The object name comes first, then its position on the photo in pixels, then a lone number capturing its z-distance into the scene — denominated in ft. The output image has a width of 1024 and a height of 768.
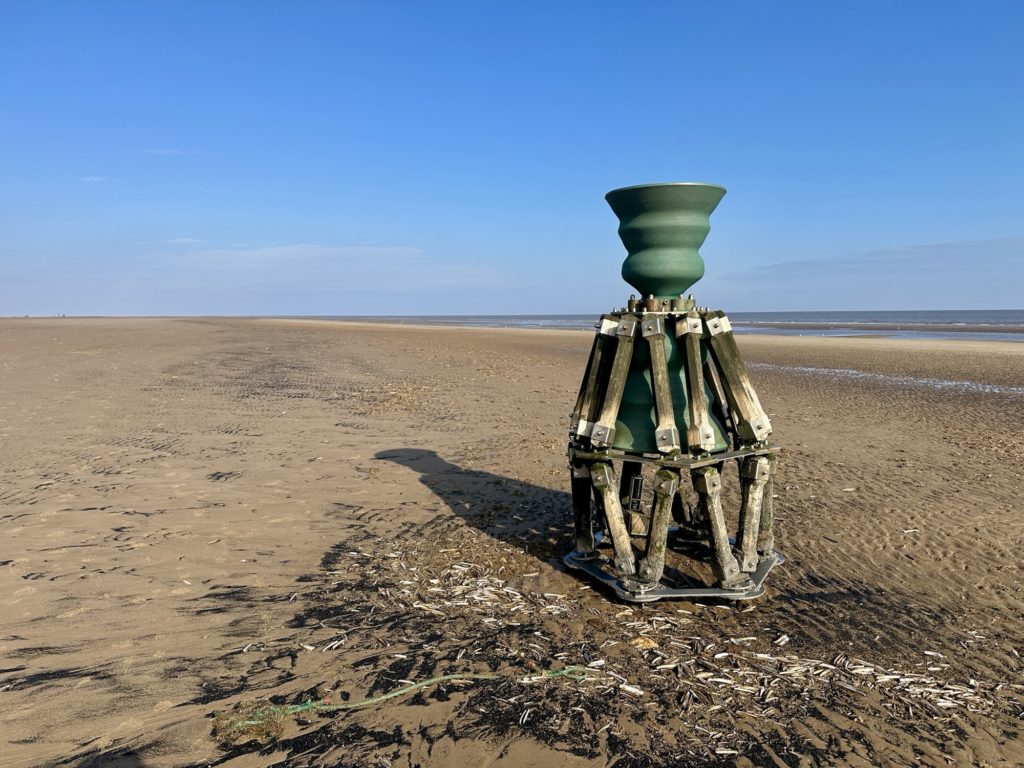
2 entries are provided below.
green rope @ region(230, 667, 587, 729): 11.42
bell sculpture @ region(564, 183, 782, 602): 15.70
